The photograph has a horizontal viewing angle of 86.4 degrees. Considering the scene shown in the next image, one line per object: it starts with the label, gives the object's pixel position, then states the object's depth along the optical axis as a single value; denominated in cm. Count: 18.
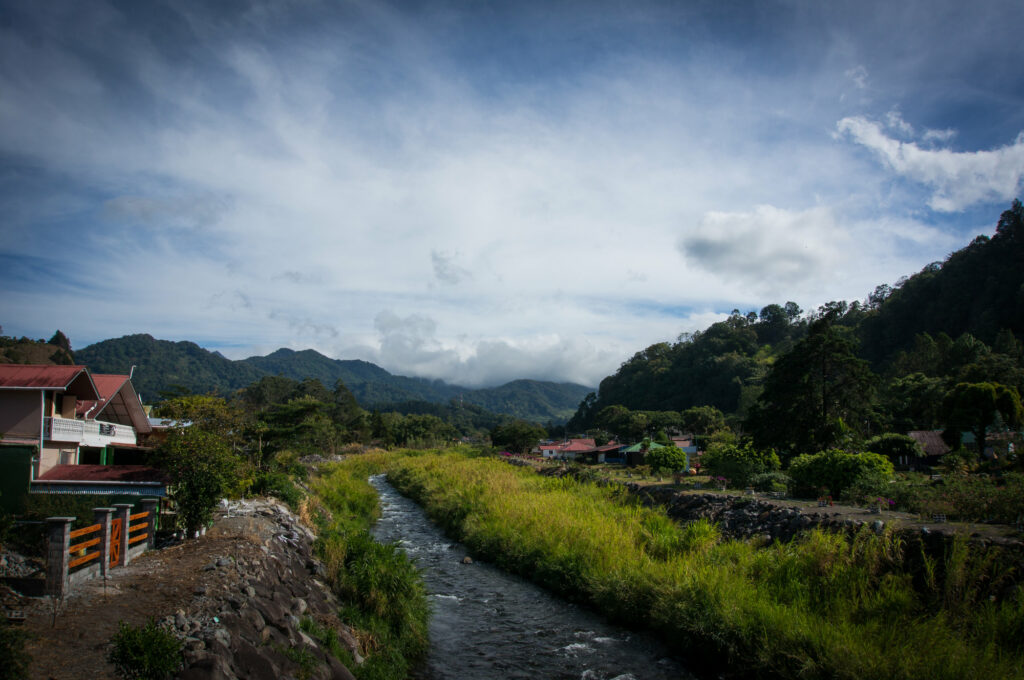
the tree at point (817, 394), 3784
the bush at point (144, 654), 667
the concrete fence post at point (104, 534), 1041
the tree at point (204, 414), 1959
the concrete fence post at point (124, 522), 1124
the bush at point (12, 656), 521
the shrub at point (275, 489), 2380
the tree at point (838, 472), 2003
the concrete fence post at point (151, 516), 1319
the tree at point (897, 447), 3859
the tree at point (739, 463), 2725
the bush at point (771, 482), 2399
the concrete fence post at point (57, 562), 888
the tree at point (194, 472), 1414
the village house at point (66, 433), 1545
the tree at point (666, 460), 3341
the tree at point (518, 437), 8006
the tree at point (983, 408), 3762
